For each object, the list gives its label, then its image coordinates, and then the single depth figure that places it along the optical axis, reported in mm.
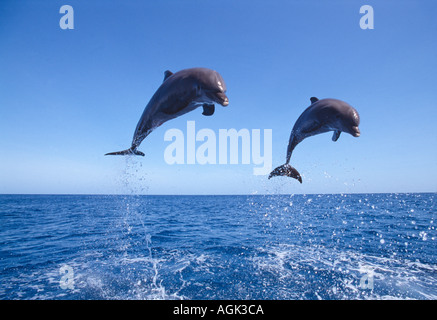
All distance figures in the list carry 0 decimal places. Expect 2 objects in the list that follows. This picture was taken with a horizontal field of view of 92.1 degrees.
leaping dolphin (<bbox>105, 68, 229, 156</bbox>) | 3928
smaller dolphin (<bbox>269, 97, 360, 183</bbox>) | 4965
